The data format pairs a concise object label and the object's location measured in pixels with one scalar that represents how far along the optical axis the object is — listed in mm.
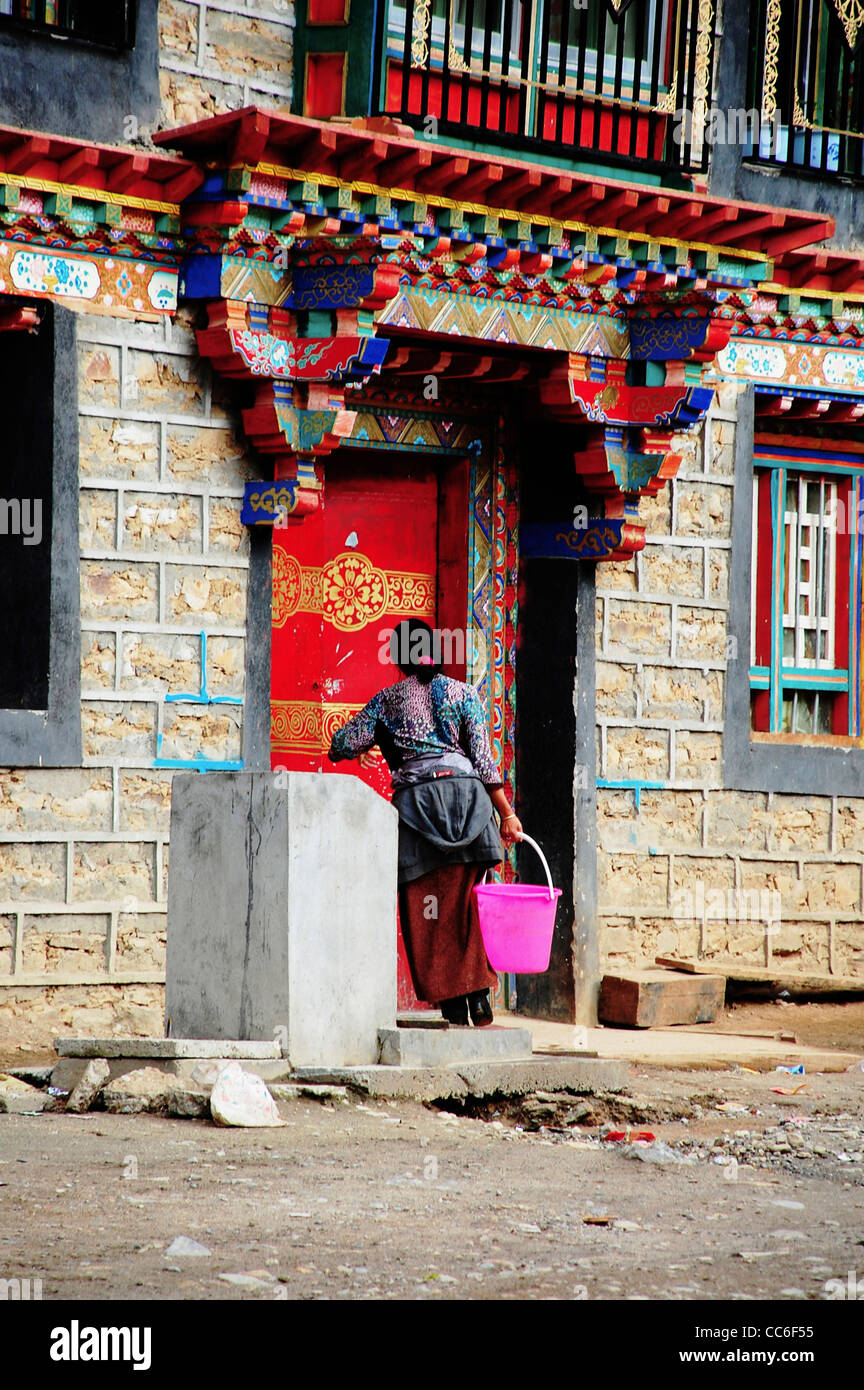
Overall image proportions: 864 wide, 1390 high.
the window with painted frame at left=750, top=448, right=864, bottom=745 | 23406
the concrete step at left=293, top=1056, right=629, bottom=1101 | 15156
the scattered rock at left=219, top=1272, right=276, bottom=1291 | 9617
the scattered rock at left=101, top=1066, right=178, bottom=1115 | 14359
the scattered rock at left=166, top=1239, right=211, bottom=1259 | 10227
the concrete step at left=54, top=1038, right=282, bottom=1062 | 14695
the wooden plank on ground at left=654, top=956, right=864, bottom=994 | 22000
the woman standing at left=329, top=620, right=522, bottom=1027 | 17594
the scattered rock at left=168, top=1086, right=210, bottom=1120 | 14219
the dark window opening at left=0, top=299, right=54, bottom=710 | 17937
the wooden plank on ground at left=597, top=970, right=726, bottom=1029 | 21031
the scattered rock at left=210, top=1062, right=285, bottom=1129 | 13930
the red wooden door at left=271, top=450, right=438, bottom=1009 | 20609
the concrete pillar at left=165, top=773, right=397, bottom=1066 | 15023
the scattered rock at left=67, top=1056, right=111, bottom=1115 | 14523
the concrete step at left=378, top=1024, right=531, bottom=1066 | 15711
